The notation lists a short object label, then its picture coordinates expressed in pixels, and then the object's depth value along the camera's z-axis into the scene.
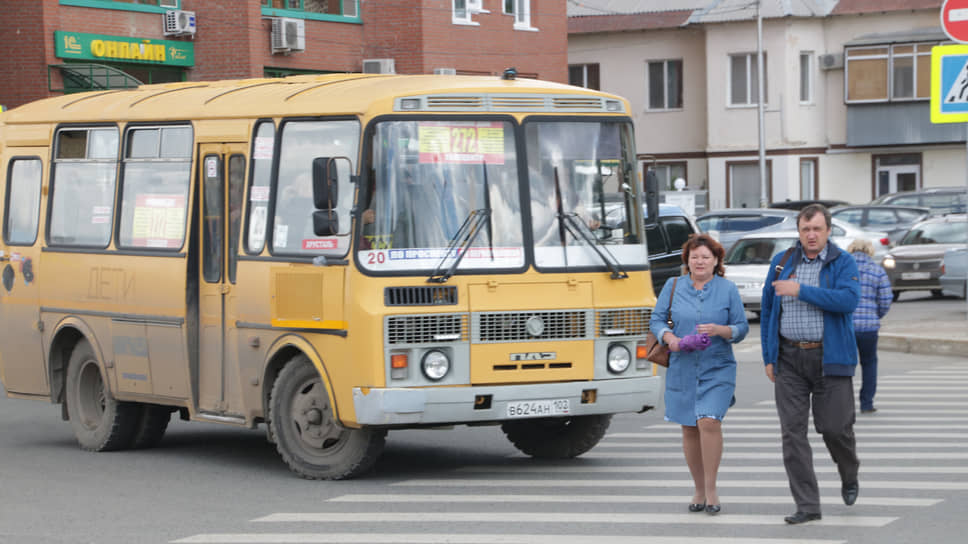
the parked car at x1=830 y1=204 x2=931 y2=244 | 36.19
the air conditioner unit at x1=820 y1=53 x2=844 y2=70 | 57.50
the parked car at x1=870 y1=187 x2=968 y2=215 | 41.34
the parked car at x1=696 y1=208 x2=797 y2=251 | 32.66
